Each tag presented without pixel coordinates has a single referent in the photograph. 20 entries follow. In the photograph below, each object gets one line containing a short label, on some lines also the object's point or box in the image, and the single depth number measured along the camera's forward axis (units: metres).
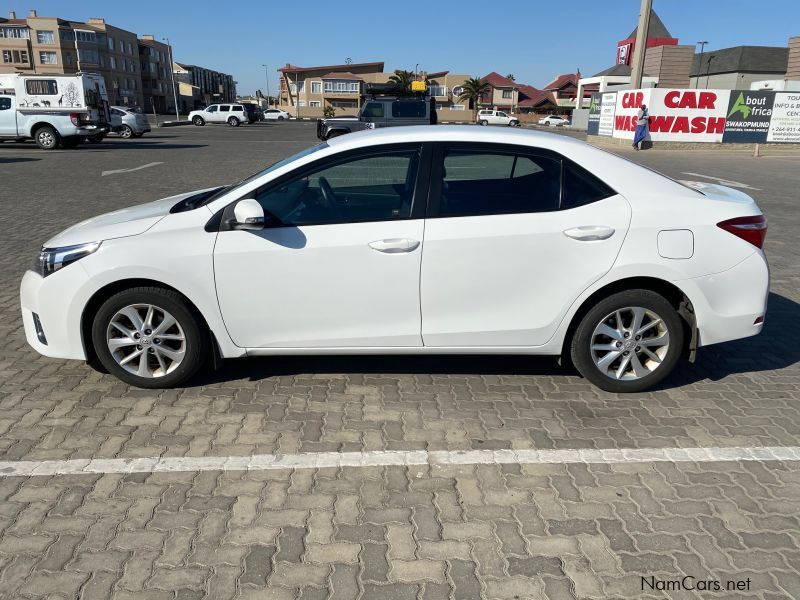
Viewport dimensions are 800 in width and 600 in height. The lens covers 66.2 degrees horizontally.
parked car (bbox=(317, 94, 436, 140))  19.98
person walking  23.92
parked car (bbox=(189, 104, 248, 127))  54.44
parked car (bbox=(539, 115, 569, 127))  66.88
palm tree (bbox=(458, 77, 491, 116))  89.26
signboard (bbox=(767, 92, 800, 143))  25.02
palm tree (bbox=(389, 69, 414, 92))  89.06
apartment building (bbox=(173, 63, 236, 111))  122.00
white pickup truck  21.98
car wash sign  24.83
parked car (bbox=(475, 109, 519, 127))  58.47
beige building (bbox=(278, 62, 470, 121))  91.31
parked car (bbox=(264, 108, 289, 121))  74.50
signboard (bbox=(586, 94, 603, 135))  29.61
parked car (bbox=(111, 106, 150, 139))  31.56
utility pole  26.65
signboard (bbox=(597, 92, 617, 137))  27.61
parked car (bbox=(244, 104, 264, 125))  56.58
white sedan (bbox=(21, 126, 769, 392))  3.60
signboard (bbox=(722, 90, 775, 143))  24.97
